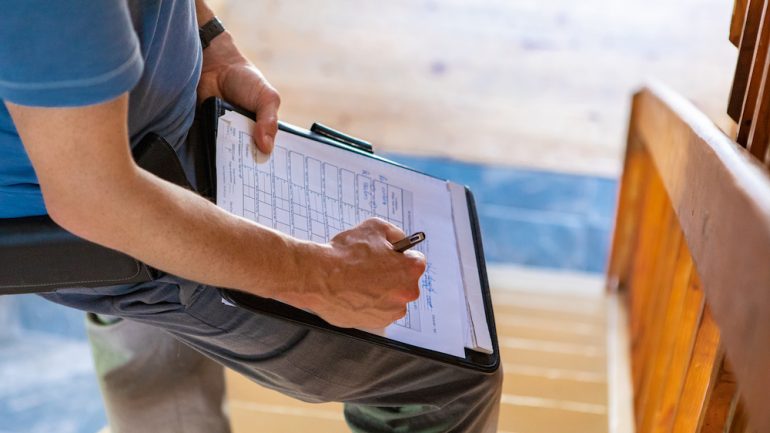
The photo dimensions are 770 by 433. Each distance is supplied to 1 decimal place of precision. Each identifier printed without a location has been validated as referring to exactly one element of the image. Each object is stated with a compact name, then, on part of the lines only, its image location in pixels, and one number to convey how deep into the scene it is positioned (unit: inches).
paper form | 71.0
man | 60.9
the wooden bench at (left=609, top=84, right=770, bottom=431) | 58.3
